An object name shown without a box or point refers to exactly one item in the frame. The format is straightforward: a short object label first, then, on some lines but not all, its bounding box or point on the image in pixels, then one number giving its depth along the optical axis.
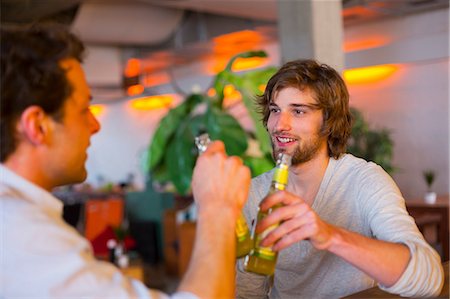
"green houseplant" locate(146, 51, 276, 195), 4.86
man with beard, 1.30
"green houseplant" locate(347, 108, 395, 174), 7.21
